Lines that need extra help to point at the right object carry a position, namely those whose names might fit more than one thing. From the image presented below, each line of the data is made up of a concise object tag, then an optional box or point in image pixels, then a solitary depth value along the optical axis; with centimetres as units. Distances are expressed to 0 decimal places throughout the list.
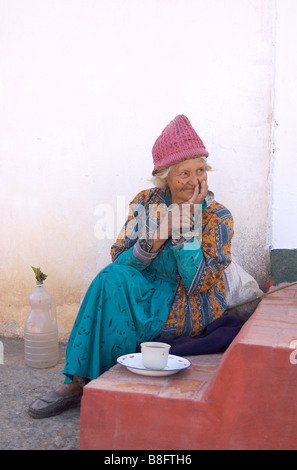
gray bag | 268
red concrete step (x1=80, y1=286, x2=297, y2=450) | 162
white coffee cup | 191
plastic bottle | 329
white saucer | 193
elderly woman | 238
